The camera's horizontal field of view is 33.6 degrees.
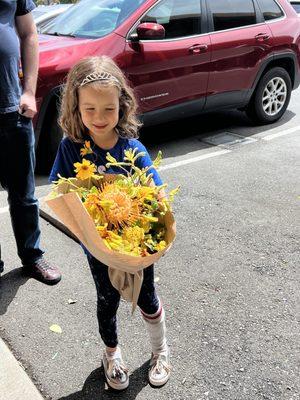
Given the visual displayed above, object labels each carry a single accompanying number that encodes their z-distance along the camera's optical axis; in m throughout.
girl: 1.96
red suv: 4.93
